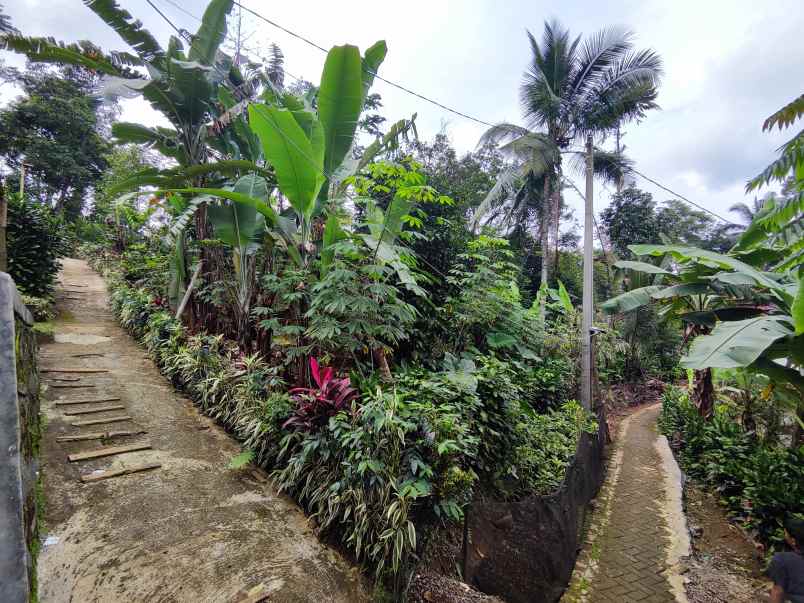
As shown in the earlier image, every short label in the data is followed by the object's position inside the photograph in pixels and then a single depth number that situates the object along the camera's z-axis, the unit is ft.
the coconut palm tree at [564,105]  30.76
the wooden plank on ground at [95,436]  13.00
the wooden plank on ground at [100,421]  13.94
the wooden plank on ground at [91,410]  14.67
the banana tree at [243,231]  17.79
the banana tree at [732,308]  9.37
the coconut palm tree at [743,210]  88.99
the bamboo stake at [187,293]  20.97
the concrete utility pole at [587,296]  23.02
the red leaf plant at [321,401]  11.86
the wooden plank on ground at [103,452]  12.14
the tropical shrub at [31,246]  24.68
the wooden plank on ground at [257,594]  8.20
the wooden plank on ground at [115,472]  11.35
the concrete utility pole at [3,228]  7.75
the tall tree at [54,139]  65.31
